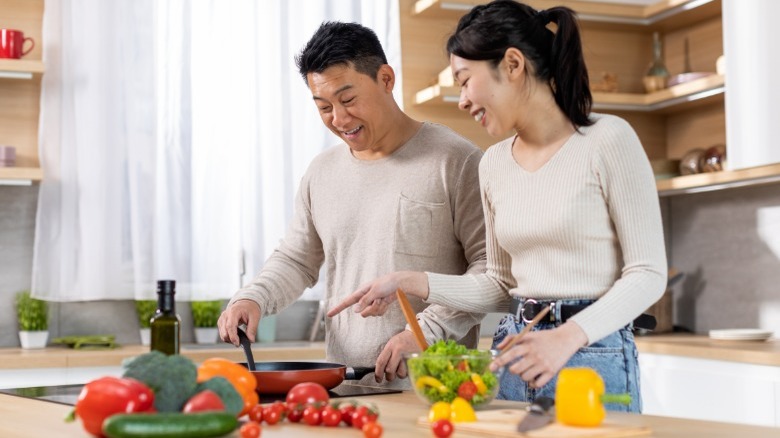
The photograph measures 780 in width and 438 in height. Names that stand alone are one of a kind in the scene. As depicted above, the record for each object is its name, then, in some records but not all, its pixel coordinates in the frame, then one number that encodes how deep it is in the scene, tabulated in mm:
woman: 1957
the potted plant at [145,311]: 4207
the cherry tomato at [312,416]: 1648
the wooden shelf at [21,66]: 3904
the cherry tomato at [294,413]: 1687
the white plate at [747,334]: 3930
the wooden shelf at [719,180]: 3838
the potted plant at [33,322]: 4047
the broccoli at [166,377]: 1511
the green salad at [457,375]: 1743
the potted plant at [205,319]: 4293
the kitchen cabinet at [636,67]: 4379
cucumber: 1382
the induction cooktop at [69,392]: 2066
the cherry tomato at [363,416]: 1603
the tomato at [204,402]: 1480
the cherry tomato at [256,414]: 1664
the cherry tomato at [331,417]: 1630
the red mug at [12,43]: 3953
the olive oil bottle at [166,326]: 1928
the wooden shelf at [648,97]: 4195
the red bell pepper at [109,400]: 1459
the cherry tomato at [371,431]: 1471
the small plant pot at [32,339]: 4043
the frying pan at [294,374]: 2014
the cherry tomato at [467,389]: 1735
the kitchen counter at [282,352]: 3553
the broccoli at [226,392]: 1551
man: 2572
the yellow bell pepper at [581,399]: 1539
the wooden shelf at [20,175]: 3898
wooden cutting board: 1491
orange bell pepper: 1696
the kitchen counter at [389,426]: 1569
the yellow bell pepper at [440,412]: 1618
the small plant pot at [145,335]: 4242
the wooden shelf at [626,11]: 4391
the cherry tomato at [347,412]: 1639
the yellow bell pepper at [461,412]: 1613
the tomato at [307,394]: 1747
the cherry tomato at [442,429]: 1484
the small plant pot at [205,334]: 4305
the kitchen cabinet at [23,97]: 4164
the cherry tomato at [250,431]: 1455
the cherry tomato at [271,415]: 1649
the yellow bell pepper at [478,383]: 1743
